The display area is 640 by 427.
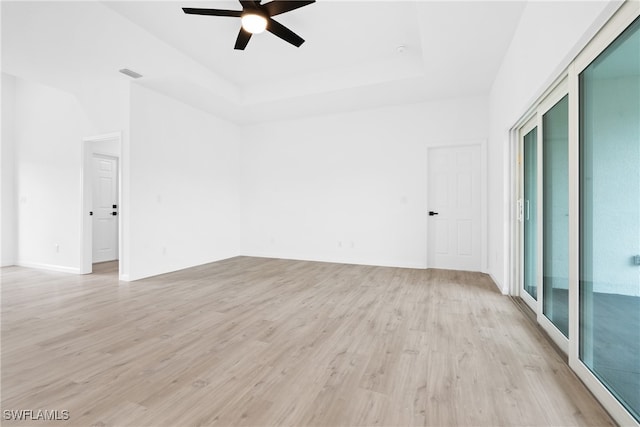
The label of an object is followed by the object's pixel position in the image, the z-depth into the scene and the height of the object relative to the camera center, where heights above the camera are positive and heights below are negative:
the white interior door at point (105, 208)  6.02 +0.10
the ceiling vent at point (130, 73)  3.96 +1.94
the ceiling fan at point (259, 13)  2.67 +1.92
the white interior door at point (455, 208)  4.93 +0.12
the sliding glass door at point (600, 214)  1.46 +0.01
